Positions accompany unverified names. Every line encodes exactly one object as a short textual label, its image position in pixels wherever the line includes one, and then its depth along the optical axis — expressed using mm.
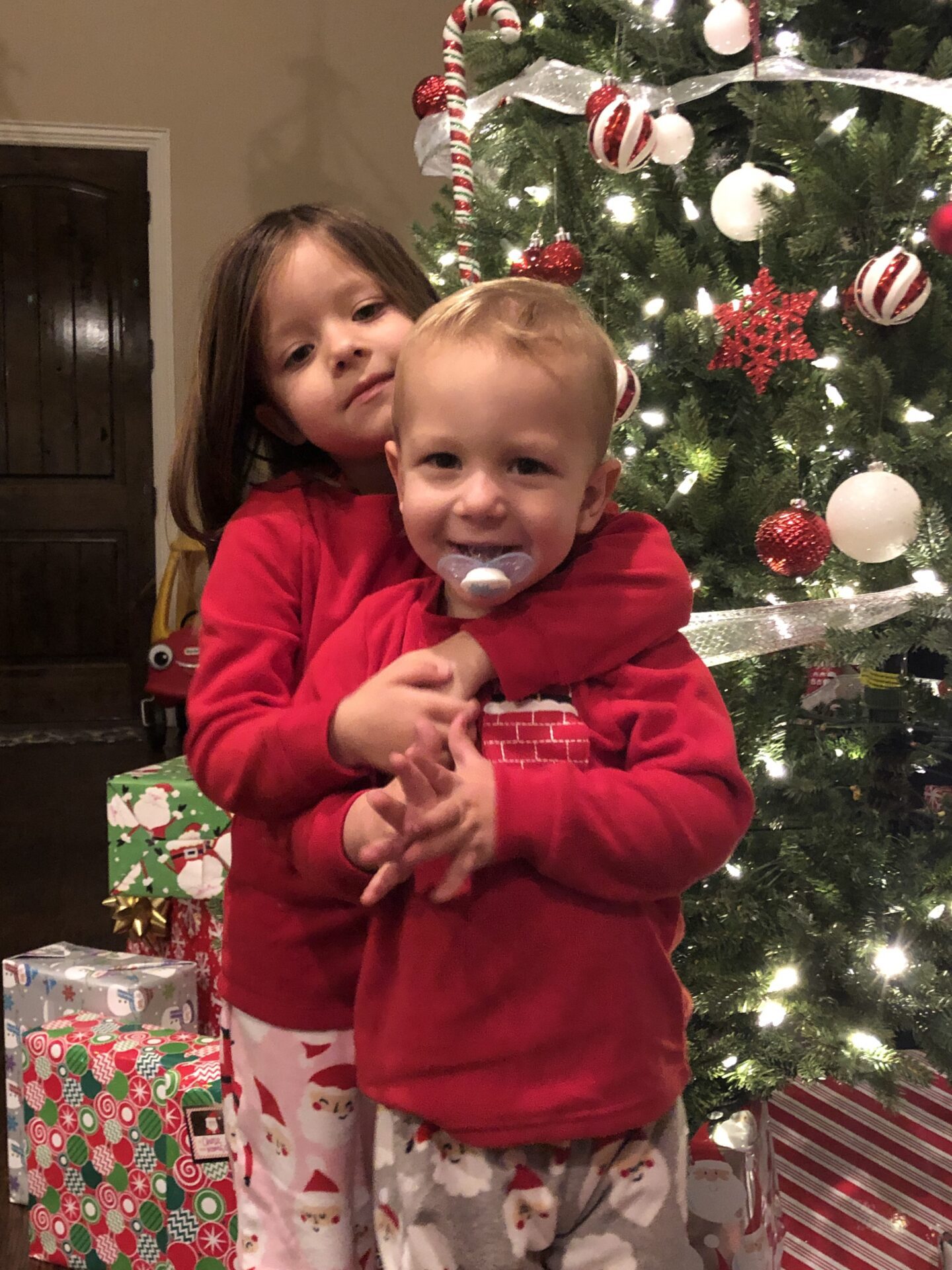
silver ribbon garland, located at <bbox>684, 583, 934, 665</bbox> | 1247
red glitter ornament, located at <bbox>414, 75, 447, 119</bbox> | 1900
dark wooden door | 4484
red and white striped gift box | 1343
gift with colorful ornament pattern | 1349
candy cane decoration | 1130
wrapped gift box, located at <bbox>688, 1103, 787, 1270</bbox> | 1099
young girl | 727
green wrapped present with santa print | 1743
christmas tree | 1263
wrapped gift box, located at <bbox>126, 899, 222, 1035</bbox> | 1753
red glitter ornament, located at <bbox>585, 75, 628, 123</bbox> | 1369
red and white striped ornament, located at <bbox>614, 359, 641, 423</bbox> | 1229
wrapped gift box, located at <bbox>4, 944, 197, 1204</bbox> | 1610
